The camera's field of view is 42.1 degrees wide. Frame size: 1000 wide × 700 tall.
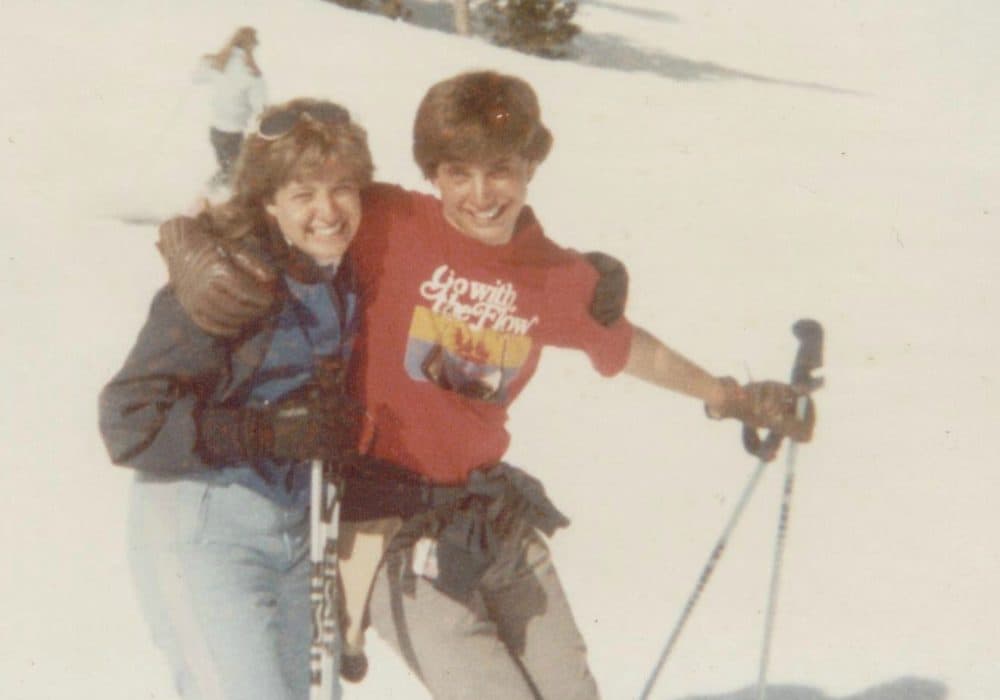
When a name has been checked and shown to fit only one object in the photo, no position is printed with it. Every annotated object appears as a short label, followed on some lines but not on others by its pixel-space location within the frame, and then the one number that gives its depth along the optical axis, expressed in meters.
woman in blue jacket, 2.08
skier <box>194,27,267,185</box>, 9.12
